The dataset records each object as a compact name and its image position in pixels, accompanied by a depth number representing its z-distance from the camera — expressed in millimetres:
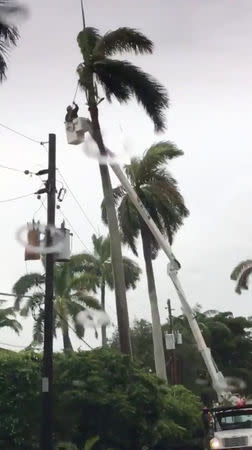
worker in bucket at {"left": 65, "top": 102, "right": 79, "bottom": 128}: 25348
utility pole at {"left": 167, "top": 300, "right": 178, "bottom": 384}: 45156
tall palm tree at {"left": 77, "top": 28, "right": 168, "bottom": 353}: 24875
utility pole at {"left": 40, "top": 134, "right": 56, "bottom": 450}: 18938
